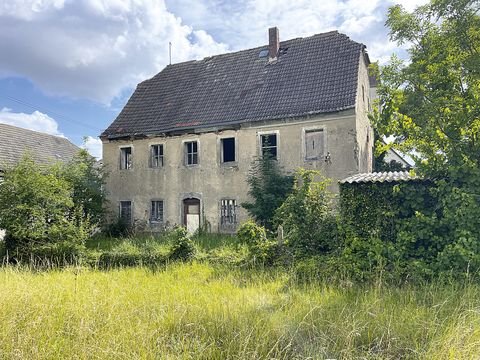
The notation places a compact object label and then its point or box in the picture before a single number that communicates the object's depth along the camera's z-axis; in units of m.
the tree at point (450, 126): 6.91
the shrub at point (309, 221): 9.56
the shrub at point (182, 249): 10.72
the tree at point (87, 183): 16.44
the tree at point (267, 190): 14.68
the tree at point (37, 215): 12.22
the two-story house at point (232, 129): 15.25
